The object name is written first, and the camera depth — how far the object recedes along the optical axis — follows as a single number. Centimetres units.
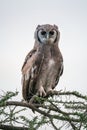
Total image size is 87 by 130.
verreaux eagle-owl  1739
